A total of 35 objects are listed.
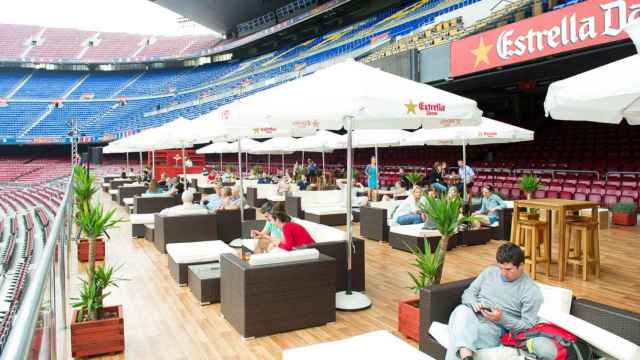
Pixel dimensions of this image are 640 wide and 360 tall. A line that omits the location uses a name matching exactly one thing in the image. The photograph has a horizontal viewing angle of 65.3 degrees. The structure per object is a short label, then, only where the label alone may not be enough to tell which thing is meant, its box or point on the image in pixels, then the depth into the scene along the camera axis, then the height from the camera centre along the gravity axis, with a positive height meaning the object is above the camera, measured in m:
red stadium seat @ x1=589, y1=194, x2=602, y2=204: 11.72 -0.97
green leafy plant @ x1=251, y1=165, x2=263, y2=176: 21.36 -0.45
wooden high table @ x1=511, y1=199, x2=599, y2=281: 5.86 -0.60
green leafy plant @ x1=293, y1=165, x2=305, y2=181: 17.43 -0.49
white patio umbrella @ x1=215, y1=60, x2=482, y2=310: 4.41 +0.49
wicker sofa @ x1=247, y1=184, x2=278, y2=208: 14.54 -0.93
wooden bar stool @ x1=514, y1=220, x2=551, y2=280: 6.13 -1.09
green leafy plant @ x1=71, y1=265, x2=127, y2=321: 4.12 -1.11
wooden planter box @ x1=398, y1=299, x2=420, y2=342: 4.17 -1.37
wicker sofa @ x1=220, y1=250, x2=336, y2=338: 4.26 -1.18
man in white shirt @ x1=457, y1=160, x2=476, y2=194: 11.83 -0.46
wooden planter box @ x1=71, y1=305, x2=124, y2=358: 3.96 -1.40
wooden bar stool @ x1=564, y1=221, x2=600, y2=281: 6.01 -1.14
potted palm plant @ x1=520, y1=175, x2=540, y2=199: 10.41 -0.55
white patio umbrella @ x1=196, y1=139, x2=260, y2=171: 19.94 +0.54
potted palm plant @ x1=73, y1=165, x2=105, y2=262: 7.25 -0.48
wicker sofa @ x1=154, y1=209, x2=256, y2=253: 7.71 -1.05
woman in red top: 5.30 -0.78
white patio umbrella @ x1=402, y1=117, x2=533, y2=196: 8.20 +0.43
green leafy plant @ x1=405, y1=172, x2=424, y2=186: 11.08 -0.42
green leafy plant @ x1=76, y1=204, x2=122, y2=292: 4.70 -0.56
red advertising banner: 8.76 +2.48
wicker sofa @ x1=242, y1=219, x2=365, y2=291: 5.16 -0.96
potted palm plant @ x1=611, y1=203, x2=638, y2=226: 10.20 -1.19
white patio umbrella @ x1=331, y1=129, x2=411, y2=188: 10.77 +0.49
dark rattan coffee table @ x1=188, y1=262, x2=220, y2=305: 5.28 -1.33
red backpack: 2.92 -1.11
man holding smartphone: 3.11 -0.97
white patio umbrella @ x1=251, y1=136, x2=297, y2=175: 15.48 +0.51
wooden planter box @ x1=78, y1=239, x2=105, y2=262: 7.56 -1.34
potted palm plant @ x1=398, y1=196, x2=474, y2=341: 4.20 -0.87
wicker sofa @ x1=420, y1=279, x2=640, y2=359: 2.90 -1.01
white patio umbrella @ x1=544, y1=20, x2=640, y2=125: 2.91 +0.40
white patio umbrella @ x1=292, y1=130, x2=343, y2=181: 13.19 +0.54
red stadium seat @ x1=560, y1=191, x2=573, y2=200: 12.43 -0.94
